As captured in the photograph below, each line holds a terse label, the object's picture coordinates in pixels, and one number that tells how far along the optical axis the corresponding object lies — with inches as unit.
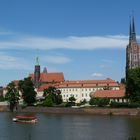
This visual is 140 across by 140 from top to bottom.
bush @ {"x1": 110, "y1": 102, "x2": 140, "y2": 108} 3037.9
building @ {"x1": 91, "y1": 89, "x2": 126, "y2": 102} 3807.3
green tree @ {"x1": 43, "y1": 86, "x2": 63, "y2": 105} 3767.2
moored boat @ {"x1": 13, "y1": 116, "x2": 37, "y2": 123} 2444.9
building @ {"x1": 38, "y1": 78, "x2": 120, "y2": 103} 4706.4
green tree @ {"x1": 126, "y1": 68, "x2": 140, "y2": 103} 3143.7
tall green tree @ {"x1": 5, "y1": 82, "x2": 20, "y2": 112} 3714.0
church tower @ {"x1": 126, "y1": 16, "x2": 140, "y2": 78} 5185.4
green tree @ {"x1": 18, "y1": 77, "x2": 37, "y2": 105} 3758.9
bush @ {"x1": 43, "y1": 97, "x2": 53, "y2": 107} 3566.7
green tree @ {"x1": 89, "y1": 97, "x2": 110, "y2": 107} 3368.2
